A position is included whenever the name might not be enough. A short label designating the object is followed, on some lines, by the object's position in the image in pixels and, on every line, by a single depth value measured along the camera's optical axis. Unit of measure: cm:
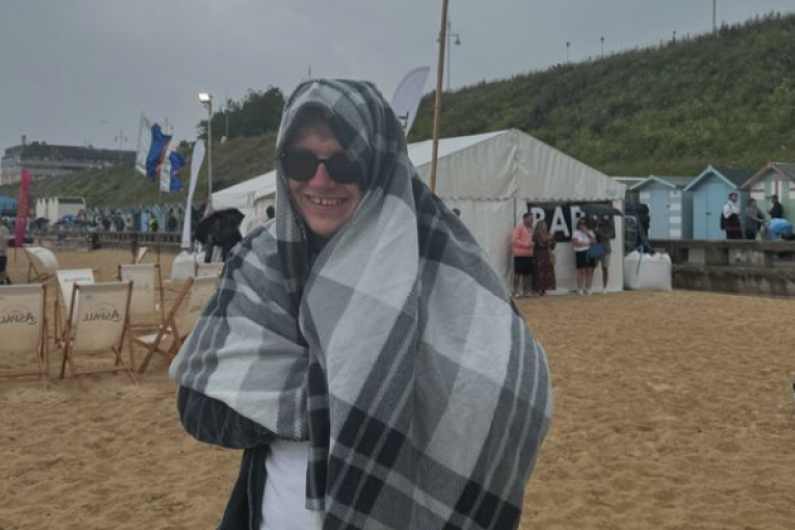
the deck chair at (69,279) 827
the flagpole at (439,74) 746
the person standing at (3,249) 1234
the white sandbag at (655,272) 1360
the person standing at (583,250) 1284
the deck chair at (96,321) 621
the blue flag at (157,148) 2089
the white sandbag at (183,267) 1477
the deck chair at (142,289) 813
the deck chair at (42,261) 1373
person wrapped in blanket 108
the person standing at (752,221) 1678
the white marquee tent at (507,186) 1205
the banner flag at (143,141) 2125
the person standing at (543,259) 1257
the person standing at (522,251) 1224
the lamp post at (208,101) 1922
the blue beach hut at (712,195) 1767
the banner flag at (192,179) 1461
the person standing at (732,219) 1641
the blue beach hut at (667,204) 1908
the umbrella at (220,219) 1222
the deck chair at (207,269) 946
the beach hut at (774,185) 1631
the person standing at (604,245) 1311
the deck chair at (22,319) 603
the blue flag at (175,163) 2080
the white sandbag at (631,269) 1394
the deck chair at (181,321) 682
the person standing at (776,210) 1612
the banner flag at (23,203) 1628
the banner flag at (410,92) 982
